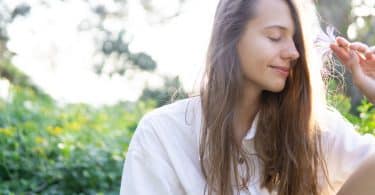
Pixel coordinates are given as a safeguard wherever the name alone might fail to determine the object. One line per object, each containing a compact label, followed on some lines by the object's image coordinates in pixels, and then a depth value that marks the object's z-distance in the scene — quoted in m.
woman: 2.58
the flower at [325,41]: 2.71
